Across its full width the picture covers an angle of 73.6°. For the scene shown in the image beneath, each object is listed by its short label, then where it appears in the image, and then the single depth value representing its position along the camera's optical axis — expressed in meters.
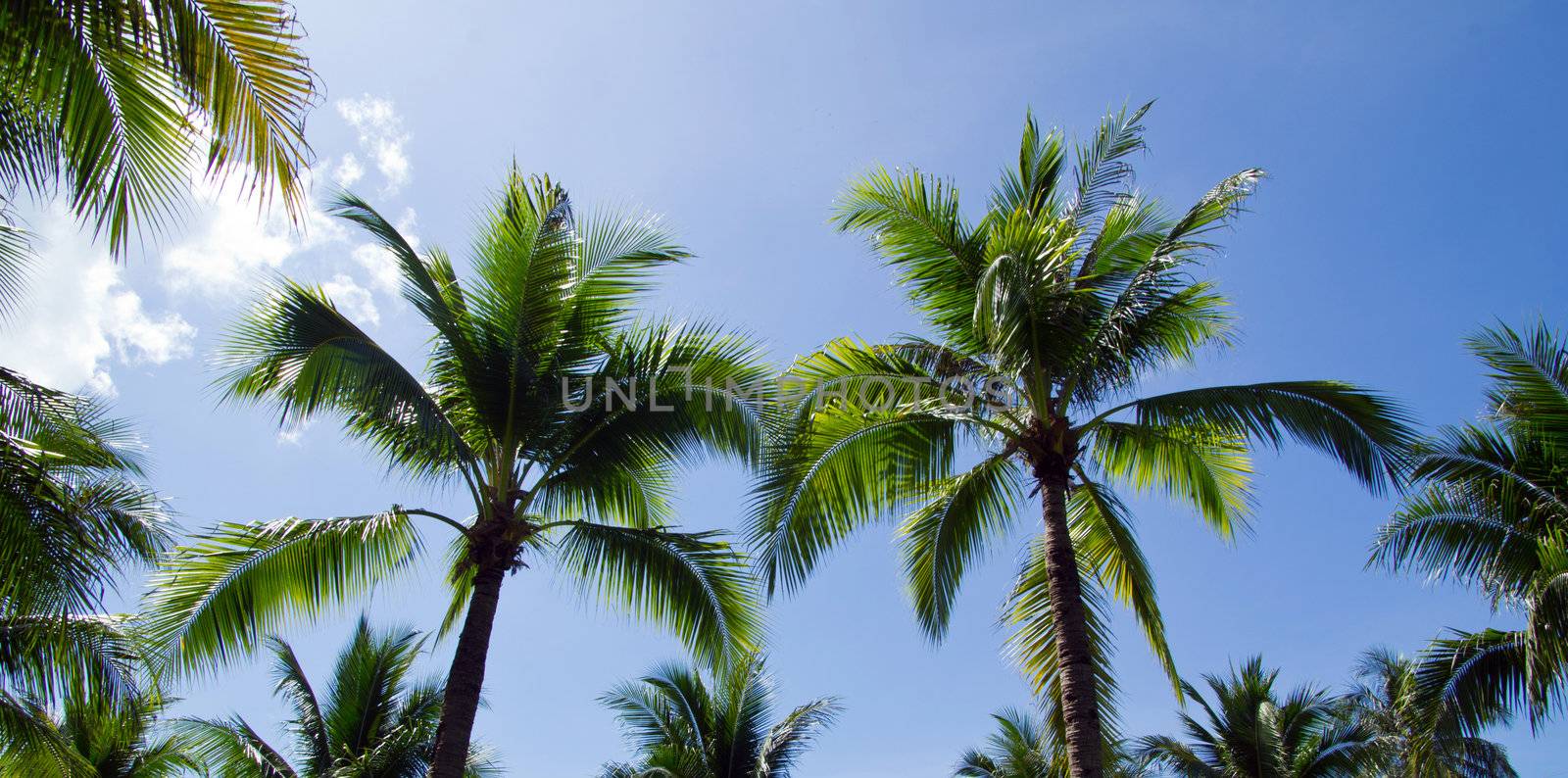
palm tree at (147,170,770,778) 9.23
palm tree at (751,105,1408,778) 9.26
